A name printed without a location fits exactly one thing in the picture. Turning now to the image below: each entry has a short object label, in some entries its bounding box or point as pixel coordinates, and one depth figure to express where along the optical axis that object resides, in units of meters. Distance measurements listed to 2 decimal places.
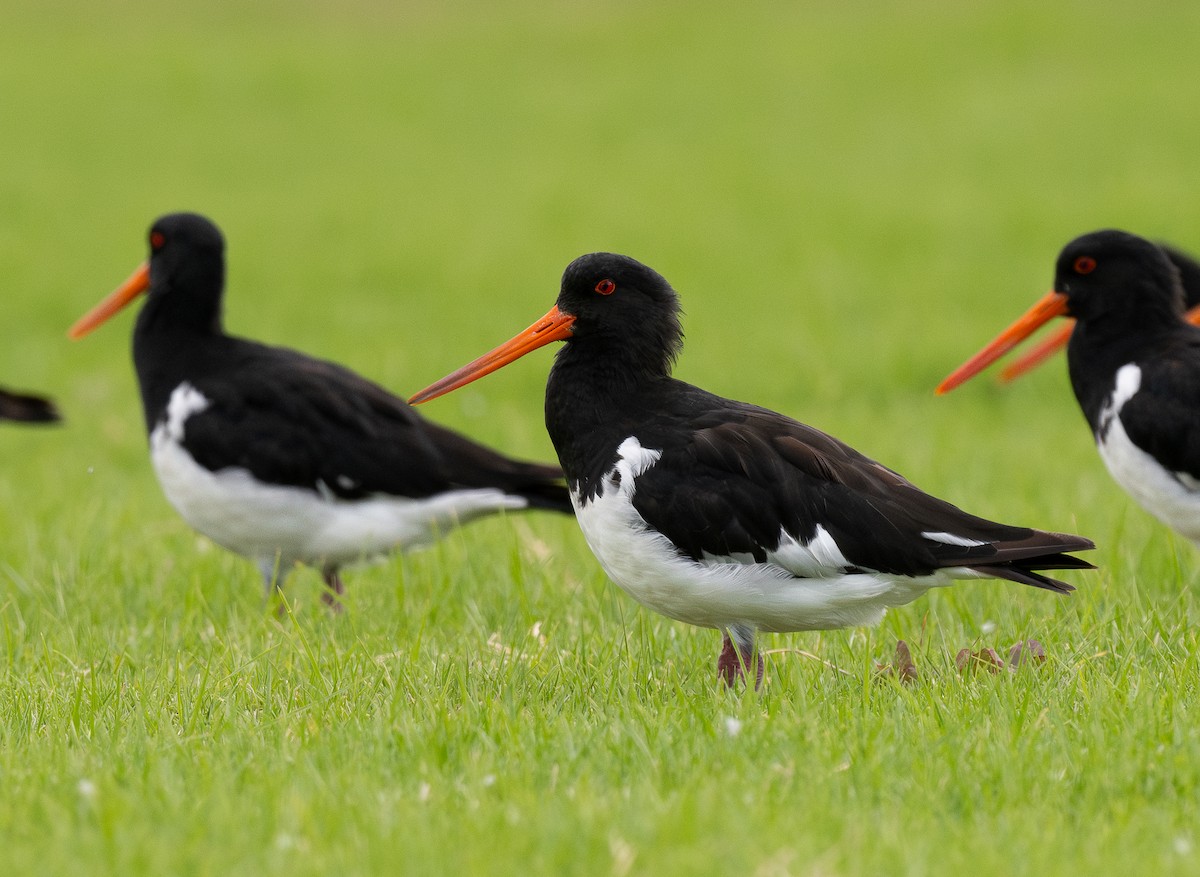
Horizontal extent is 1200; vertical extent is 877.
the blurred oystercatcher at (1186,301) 16.30
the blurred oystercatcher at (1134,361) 11.60
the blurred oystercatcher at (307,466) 13.10
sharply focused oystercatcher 9.31
